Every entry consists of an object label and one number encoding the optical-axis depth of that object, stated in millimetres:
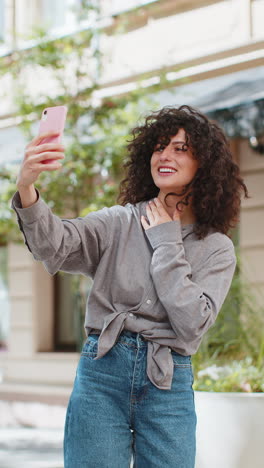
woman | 3006
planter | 4150
